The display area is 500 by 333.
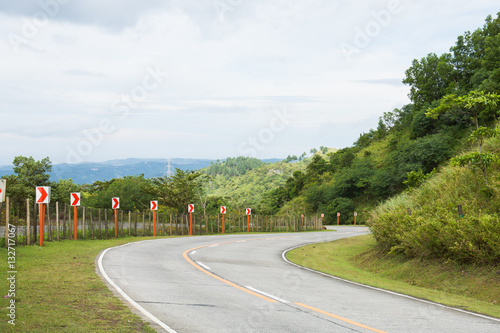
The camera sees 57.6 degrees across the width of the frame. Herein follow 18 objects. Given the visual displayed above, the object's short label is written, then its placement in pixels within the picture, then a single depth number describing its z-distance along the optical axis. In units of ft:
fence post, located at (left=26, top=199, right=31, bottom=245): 62.24
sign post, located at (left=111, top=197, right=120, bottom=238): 96.49
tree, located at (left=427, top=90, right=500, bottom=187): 53.78
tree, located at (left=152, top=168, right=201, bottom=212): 159.84
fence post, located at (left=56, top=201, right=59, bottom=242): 74.64
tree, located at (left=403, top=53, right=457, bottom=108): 258.57
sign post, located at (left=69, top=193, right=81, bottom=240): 78.42
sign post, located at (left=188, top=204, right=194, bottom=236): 123.24
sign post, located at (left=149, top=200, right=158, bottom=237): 109.95
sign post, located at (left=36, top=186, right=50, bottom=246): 65.26
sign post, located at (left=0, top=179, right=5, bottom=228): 50.95
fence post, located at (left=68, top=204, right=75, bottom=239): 81.65
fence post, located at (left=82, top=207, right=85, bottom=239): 86.25
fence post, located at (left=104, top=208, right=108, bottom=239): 95.81
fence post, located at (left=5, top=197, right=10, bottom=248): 50.71
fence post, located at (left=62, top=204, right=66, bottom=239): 80.92
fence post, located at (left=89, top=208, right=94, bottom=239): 90.17
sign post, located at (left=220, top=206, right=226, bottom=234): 133.55
